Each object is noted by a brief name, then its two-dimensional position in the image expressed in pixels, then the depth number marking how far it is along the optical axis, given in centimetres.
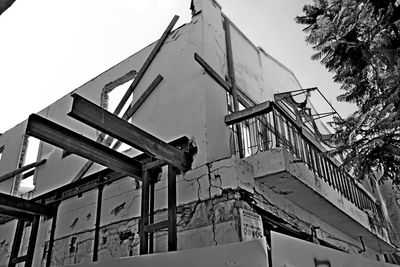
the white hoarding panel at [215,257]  259
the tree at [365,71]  421
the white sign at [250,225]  430
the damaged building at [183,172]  439
